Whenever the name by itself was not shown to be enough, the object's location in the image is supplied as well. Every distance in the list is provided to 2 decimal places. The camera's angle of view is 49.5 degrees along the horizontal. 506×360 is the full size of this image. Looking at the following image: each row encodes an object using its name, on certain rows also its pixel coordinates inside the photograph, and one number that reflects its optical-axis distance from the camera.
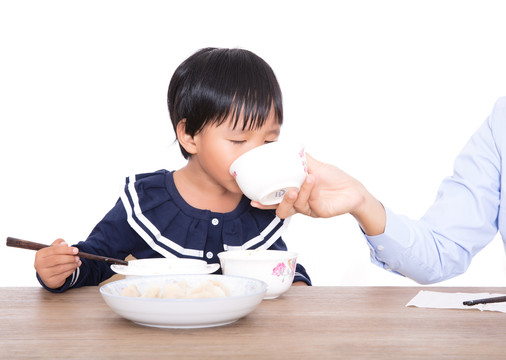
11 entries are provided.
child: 1.40
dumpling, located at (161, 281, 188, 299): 0.78
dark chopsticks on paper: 0.90
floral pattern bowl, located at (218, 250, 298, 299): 0.97
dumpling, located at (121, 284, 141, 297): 0.81
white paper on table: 0.90
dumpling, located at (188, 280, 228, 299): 0.78
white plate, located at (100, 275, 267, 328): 0.72
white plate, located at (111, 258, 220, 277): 1.02
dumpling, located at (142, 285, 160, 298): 0.80
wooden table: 0.65
